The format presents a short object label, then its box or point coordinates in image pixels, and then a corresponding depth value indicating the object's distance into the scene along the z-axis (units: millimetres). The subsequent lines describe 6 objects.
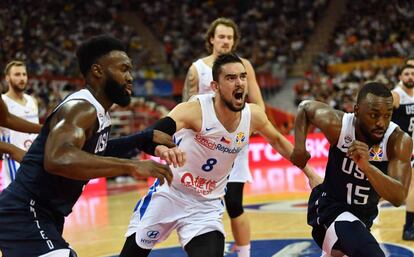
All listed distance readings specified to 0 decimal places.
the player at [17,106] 8789
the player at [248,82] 5953
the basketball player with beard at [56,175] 3459
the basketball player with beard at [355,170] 4430
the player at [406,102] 8435
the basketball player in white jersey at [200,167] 4688
